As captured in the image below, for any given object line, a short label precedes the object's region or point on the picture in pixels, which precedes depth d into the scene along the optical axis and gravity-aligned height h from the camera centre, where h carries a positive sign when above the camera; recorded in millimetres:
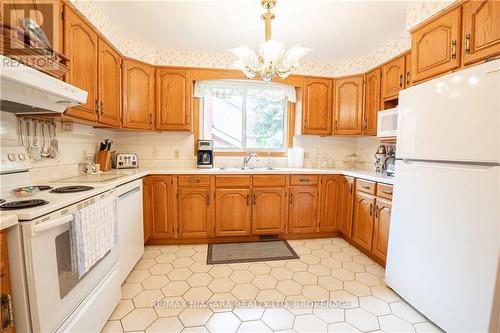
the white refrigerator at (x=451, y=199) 1134 -260
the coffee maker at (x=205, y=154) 2873 -6
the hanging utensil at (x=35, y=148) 1571 +25
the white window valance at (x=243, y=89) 2922 +892
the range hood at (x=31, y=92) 895 +300
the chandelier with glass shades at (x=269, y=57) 1618 +739
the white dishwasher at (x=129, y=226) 1698 -621
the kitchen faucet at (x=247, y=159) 2970 -69
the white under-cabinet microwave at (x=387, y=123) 2244 +340
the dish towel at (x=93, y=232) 1116 -443
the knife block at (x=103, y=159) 2338 -67
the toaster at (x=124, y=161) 2591 -97
